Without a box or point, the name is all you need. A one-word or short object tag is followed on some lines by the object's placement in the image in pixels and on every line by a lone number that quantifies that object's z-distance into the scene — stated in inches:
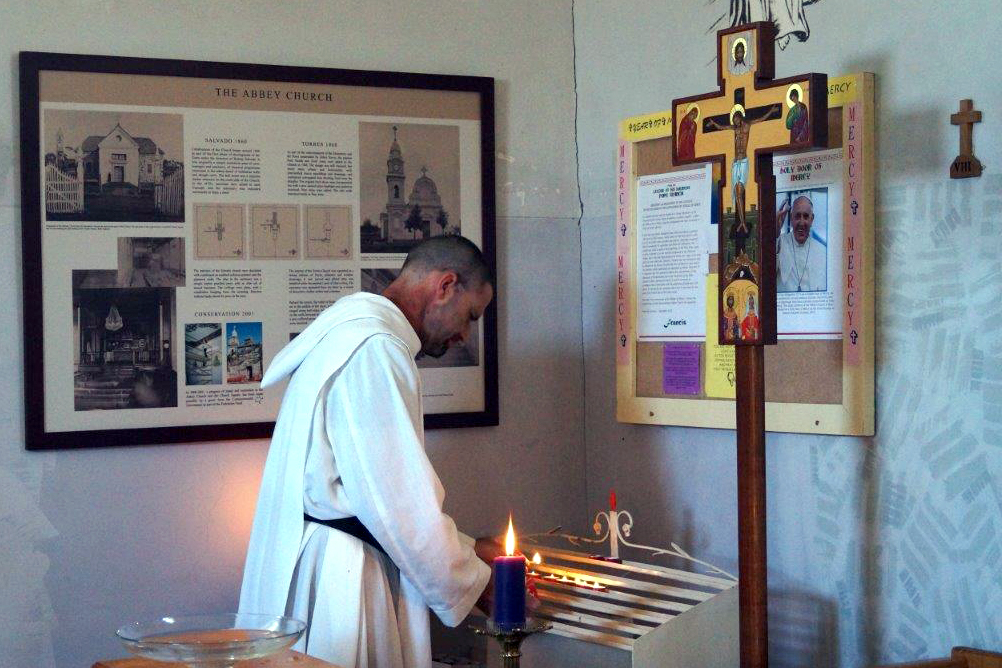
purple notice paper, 129.9
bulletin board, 108.9
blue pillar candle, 85.5
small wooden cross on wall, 98.3
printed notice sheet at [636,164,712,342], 129.1
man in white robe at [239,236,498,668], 104.9
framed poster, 124.0
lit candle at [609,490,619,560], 119.5
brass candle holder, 85.7
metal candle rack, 105.1
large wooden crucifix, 100.6
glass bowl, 76.2
